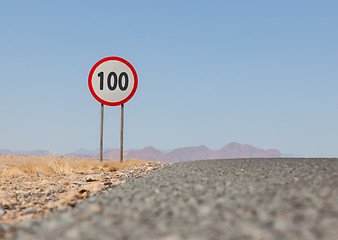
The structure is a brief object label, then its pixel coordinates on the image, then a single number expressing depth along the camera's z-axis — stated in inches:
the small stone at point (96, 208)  251.1
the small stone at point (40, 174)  796.3
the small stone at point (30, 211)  392.9
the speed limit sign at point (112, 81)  999.0
